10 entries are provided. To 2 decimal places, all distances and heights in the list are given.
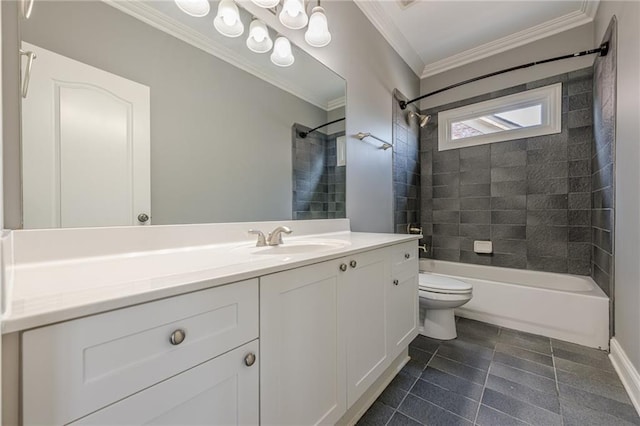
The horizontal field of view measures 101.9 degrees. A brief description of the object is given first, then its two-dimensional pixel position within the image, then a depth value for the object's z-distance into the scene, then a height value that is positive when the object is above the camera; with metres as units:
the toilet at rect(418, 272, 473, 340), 1.83 -0.65
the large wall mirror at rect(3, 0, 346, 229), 0.79 +0.36
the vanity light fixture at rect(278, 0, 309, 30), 1.38 +1.07
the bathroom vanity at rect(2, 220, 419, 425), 0.42 -0.26
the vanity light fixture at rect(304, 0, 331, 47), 1.44 +1.03
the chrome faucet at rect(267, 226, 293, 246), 1.25 -0.12
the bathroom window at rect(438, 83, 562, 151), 2.35 +0.92
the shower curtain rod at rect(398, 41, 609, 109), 1.83 +1.18
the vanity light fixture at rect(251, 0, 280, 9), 1.24 +1.00
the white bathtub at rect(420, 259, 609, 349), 1.78 -0.73
